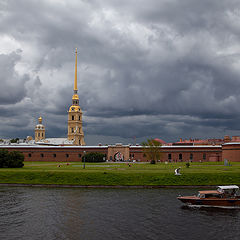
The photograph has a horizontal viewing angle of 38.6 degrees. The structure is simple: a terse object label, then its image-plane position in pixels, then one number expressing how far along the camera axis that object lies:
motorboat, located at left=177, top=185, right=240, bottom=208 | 33.06
